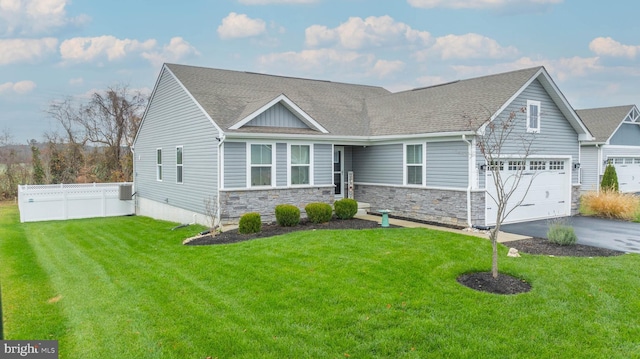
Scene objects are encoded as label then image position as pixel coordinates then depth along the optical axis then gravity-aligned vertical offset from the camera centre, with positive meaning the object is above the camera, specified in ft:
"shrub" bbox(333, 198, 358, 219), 45.85 -4.13
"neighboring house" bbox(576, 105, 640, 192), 71.36 +3.32
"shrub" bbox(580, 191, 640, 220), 48.32 -4.19
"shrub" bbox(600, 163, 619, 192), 62.64 -1.52
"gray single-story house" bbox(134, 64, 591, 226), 42.75 +2.40
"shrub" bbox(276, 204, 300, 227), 41.45 -4.38
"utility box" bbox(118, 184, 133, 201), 65.36 -3.39
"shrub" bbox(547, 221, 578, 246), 32.78 -5.09
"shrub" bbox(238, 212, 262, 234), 38.14 -4.76
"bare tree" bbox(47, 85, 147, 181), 92.53 +10.41
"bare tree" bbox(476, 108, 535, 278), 43.16 +1.96
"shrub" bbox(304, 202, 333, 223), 43.50 -4.30
